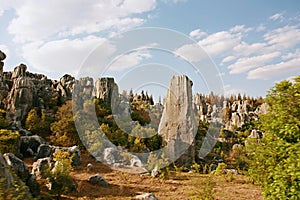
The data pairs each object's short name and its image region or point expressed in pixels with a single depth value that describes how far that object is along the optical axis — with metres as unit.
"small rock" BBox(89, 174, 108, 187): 9.88
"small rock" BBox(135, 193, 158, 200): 8.00
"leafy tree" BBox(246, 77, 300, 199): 4.74
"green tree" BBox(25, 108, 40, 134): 17.64
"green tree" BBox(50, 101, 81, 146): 15.84
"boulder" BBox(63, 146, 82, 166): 12.61
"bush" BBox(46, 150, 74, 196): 7.83
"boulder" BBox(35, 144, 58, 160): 12.73
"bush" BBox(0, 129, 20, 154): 11.69
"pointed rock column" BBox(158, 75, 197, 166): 14.55
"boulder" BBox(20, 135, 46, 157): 13.60
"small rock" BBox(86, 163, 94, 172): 12.16
